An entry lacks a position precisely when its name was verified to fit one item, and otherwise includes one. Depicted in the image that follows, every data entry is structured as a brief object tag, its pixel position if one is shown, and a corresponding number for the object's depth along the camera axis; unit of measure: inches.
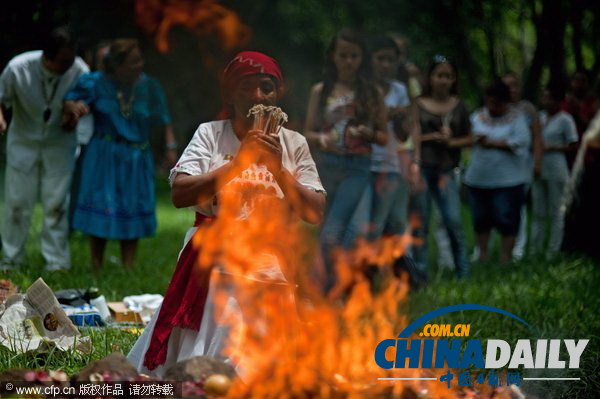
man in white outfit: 645.3
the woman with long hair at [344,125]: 617.0
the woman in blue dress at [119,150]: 646.5
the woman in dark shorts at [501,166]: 815.7
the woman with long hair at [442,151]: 727.7
